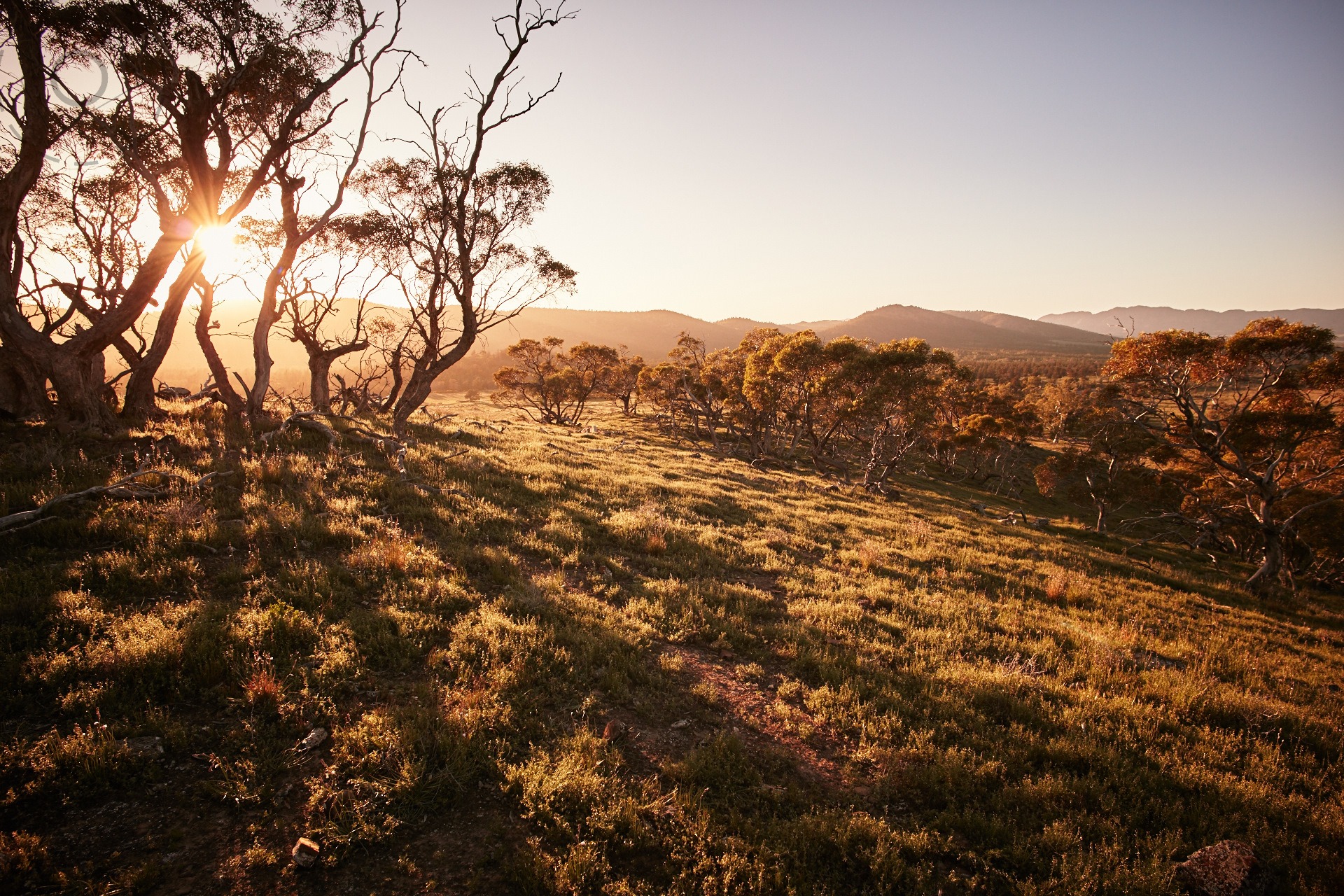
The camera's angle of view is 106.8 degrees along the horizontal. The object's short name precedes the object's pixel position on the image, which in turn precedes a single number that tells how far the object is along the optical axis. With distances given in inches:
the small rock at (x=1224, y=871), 165.2
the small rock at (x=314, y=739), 180.5
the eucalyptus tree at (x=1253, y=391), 696.4
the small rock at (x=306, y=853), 142.5
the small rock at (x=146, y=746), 165.3
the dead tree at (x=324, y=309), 880.3
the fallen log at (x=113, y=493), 270.7
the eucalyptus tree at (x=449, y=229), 812.0
